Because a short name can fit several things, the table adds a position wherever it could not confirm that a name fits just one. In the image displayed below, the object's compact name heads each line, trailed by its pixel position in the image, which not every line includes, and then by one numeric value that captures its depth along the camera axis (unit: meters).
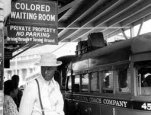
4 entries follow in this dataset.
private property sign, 6.74
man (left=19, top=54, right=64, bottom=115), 4.04
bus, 6.44
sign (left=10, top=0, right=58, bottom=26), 6.68
